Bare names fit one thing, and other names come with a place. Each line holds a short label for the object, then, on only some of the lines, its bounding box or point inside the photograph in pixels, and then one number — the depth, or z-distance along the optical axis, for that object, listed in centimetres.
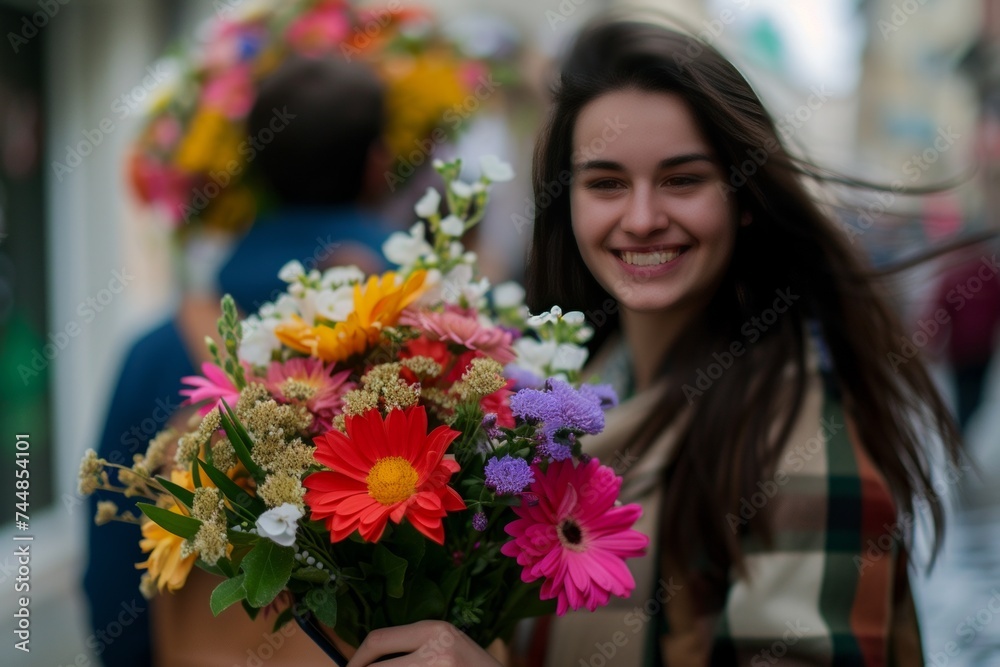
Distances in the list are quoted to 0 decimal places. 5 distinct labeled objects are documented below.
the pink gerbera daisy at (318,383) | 186
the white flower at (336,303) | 191
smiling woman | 190
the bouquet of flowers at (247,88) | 315
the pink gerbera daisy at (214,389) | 189
